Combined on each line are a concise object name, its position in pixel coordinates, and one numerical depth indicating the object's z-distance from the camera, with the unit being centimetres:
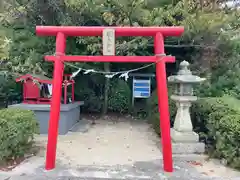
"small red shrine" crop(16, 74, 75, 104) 444
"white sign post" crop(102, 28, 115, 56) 288
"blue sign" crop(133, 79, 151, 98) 625
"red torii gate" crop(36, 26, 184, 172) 284
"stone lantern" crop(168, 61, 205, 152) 346
